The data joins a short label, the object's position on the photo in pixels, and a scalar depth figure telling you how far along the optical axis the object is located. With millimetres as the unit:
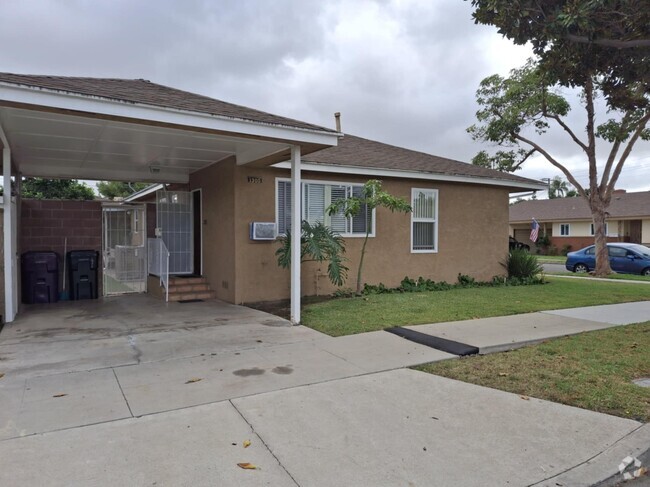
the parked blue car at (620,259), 19086
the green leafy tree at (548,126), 16953
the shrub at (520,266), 14094
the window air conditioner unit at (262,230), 9477
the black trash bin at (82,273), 10352
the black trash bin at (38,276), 9562
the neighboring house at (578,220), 32531
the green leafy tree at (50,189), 27525
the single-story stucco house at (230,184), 6191
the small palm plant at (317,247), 8820
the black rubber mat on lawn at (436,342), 5895
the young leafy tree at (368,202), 9750
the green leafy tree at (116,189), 38156
